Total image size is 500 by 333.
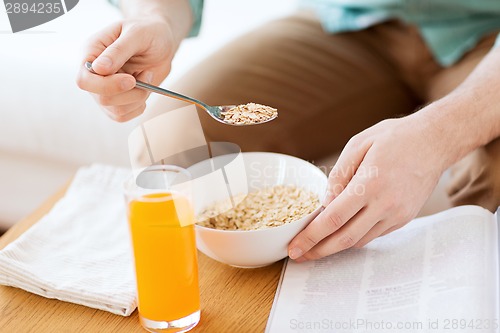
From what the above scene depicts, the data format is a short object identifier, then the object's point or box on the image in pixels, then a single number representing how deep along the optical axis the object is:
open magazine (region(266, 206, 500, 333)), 0.85
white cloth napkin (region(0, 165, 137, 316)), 0.90
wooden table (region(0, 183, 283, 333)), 0.87
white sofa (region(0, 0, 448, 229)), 1.40
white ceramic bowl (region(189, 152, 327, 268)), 0.89
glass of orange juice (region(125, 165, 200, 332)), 0.82
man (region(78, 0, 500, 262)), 0.91
